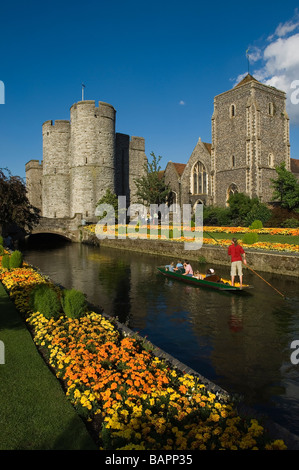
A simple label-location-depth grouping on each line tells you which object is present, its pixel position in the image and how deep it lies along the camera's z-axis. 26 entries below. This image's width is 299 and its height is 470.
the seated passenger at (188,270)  16.24
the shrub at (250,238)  22.23
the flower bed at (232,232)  20.22
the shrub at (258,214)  32.34
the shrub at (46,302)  8.37
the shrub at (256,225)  29.12
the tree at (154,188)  50.34
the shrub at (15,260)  15.09
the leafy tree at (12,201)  23.61
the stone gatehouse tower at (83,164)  47.66
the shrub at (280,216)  30.30
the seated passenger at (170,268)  17.51
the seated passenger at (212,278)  14.26
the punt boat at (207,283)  13.44
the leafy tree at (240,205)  34.72
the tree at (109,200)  45.72
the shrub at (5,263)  15.18
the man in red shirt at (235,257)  13.97
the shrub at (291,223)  28.50
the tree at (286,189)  31.80
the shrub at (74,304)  8.37
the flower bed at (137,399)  3.92
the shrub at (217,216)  35.75
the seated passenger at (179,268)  17.03
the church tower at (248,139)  39.25
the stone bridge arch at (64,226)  40.81
